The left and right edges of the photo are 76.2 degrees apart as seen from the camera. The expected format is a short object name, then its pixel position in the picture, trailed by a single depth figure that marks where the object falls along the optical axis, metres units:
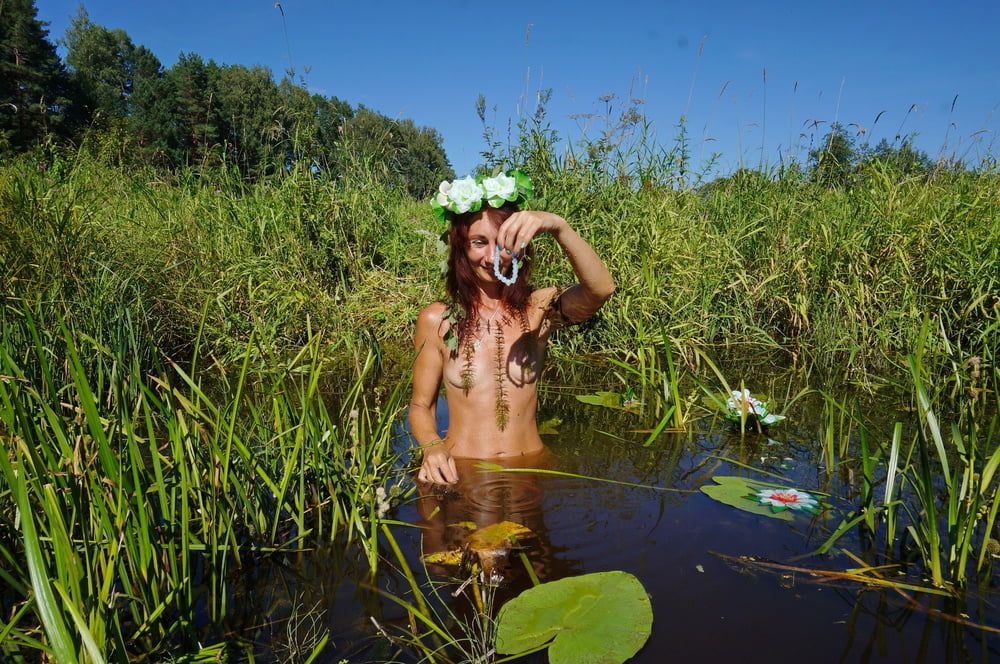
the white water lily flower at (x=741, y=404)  3.34
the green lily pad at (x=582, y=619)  1.55
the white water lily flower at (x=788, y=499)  2.44
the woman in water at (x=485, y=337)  2.76
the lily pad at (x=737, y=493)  2.43
